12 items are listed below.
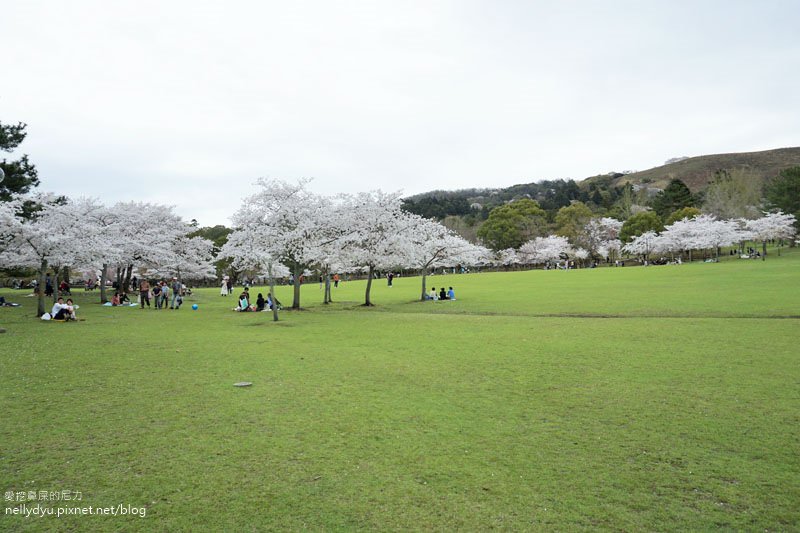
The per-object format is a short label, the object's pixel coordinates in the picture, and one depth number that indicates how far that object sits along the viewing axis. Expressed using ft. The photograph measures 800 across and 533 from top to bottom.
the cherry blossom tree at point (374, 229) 104.53
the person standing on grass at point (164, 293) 103.65
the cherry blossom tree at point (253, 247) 83.07
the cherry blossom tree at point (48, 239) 71.20
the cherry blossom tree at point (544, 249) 293.64
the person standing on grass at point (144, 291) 103.60
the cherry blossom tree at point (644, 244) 252.42
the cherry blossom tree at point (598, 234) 296.10
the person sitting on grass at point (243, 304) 96.37
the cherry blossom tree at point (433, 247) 116.09
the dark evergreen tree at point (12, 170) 89.66
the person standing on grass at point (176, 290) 102.77
